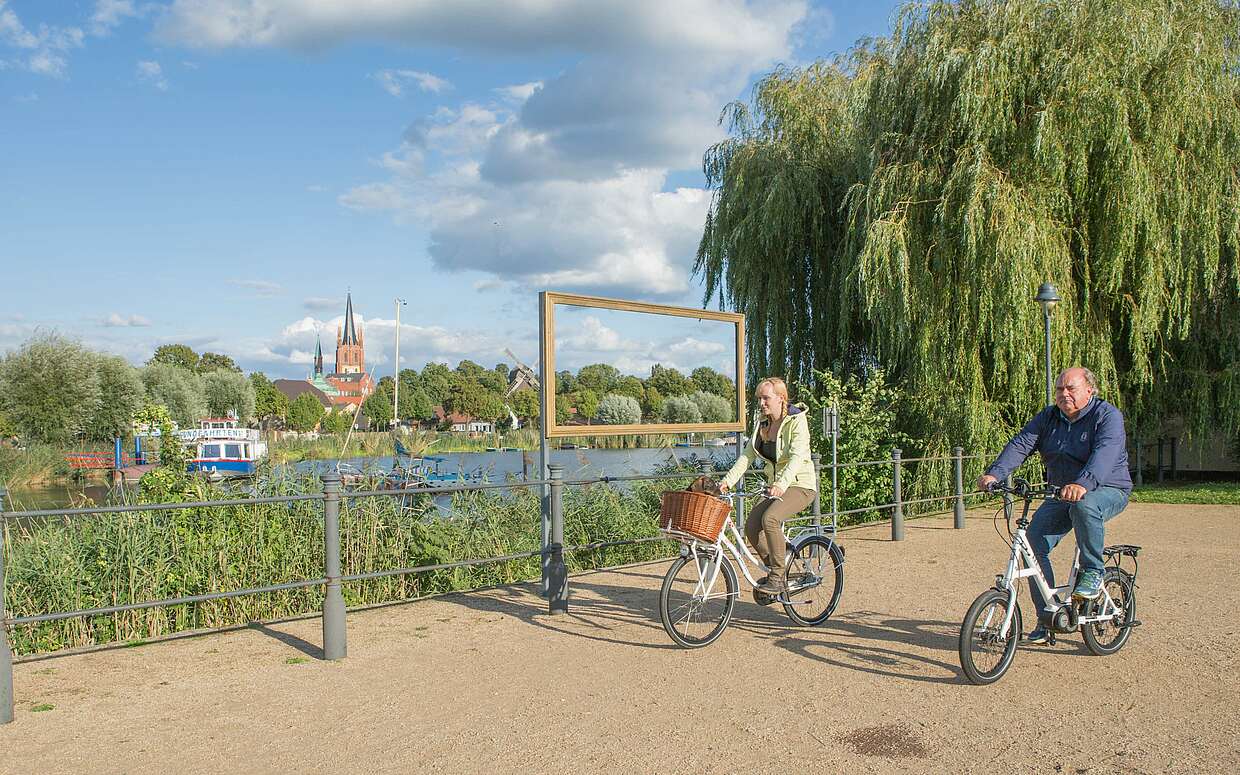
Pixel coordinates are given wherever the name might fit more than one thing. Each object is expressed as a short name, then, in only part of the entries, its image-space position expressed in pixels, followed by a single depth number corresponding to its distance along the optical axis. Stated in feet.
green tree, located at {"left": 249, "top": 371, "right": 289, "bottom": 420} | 297.12
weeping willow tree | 45.85
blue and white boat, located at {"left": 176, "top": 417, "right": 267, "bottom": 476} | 108.82
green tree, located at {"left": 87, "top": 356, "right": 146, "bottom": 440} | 139.74
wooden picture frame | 24.41
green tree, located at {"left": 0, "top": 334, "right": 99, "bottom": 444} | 127.44
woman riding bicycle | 20.61
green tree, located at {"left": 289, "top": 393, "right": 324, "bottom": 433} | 317.83
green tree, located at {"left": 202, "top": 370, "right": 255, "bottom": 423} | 215.31
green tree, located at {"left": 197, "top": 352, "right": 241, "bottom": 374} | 291.17
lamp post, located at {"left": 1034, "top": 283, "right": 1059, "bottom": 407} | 42.14
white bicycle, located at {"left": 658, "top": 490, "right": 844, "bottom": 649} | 19.93
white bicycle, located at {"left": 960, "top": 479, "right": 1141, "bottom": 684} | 16.62
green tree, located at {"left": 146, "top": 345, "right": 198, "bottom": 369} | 279.28
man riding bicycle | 17.08
